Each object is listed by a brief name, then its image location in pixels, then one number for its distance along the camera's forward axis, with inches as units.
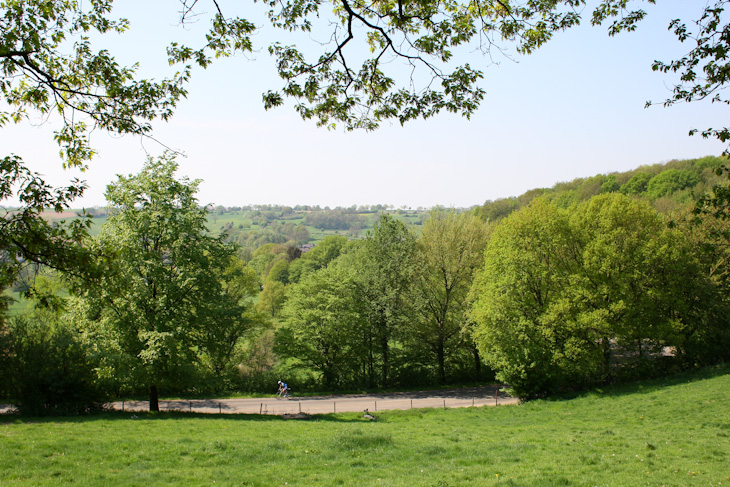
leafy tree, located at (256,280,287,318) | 2797.7
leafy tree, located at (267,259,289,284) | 3604.8
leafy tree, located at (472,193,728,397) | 1041.5
